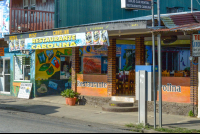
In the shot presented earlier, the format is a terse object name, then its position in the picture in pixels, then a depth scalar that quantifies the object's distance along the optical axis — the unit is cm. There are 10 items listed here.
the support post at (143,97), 945
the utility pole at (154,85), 923
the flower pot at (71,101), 1433
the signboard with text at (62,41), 1206
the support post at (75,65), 1506
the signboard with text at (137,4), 1042
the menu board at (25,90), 1686
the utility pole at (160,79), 921
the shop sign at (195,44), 1082
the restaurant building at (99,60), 1160
